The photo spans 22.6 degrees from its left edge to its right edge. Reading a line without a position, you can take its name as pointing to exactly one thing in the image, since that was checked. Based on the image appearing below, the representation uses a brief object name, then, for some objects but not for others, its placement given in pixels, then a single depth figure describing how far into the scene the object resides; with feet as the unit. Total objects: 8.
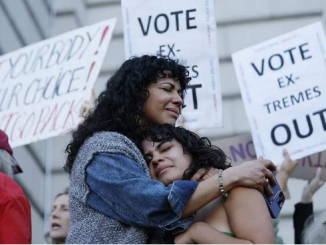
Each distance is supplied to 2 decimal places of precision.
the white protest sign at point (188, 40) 15.72
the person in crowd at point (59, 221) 15.76
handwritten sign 16.15
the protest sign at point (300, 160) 16.89
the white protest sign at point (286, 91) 16.05
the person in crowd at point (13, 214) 10.00
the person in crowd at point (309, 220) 11.79
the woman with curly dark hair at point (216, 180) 8.45
